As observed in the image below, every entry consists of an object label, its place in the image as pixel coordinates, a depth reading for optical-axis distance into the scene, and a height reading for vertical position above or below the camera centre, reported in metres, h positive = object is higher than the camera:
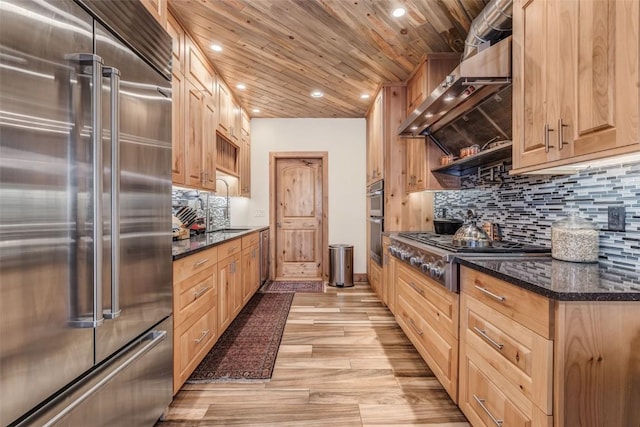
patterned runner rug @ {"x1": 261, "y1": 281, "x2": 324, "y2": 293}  4.55 -1.10
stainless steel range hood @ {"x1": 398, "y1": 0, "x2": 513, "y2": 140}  1.74 +0.77
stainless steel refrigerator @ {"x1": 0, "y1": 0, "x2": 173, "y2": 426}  0.87 -0.01
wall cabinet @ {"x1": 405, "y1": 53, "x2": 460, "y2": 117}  3.04 +1.38
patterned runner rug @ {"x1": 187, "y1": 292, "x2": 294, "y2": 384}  2.22 -1.11
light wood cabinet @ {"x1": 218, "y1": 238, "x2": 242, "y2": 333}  2.68 -0.64
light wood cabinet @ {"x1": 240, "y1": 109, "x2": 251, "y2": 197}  4.64 +0.83
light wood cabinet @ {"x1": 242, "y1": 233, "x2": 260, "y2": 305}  3.53 -0.65
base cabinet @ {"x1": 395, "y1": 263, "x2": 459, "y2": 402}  1.78 -0.73
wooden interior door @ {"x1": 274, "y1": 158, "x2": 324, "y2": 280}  5.32 -0.07
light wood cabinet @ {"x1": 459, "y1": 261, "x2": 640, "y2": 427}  1.03 -0.49
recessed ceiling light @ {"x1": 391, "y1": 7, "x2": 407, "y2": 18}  2.38 +1.51
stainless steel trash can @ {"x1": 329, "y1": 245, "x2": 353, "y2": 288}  4.77 -0.81
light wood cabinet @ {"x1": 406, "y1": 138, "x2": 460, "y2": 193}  3.14 +0.40
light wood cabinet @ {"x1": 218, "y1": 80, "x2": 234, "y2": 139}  3.57 +1.20
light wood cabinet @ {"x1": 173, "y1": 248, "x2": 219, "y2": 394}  1.86 -0.65
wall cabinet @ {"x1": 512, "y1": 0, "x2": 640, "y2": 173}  1.07 +0.52
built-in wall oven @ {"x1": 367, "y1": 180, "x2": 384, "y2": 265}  3.88 -0.08
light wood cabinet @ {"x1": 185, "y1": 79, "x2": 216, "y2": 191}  2.63 +0.66
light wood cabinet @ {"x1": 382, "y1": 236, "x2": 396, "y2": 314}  3.24 -0.71
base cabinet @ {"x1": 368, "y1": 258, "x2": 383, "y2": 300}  3.95 -0.87
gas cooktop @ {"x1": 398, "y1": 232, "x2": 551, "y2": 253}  1.84 -0.22
